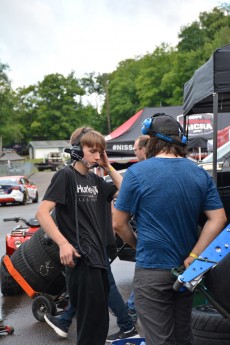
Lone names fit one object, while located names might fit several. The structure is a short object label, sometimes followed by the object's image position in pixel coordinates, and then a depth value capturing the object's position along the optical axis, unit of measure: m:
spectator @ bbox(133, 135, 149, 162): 5.55
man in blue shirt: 3.12
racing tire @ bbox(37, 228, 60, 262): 5.91
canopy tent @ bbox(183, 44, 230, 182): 5.35
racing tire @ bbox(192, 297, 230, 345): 4.06
